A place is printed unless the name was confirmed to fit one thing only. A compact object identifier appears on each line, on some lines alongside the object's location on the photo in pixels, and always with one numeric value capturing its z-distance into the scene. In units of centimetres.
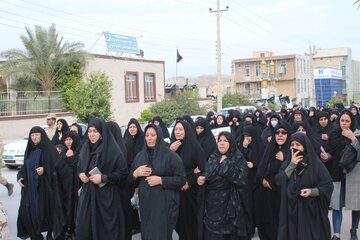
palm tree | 2486
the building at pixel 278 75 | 5828
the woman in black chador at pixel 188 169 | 602
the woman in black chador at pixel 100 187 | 526
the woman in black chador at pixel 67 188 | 646
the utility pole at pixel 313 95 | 4004
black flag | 4150
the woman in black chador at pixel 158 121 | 858
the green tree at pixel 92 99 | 2214
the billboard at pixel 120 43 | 3064
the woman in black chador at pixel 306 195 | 474
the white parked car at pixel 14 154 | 1499
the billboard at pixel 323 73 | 6969
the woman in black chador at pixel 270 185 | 584
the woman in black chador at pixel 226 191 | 512
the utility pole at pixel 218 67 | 2662
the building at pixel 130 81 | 2828
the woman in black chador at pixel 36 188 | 652
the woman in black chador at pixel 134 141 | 717
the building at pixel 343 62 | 8281
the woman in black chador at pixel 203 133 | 695
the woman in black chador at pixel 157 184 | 514
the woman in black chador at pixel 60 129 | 854
